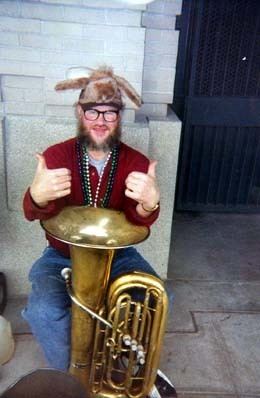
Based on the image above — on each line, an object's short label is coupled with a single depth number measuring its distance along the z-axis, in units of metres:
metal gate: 3.74
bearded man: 1.86
